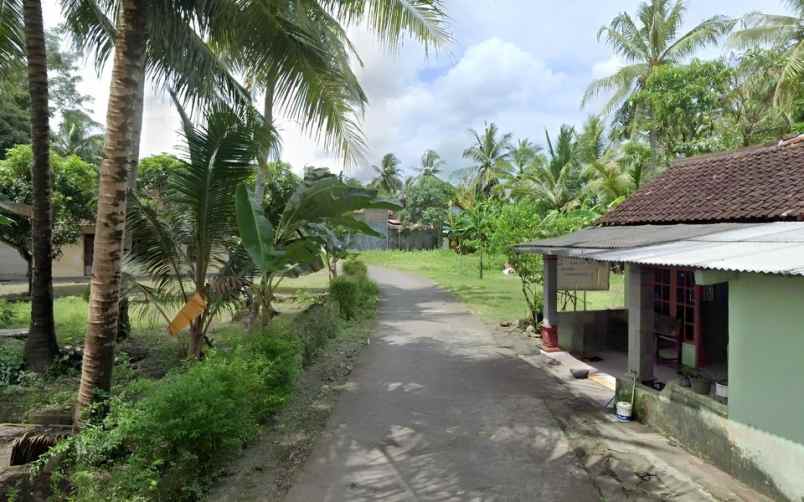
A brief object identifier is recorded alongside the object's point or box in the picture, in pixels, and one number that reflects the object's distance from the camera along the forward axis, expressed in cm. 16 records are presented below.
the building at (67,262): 2277
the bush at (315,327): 830
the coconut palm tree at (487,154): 3609
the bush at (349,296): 1266
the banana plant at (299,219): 480
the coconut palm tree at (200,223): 589
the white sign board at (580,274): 987
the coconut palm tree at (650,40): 2070
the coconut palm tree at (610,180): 2089
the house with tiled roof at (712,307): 404
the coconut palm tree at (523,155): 3312
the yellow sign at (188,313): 575
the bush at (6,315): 1003
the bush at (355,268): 1800
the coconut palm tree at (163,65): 445
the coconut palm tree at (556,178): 2614
